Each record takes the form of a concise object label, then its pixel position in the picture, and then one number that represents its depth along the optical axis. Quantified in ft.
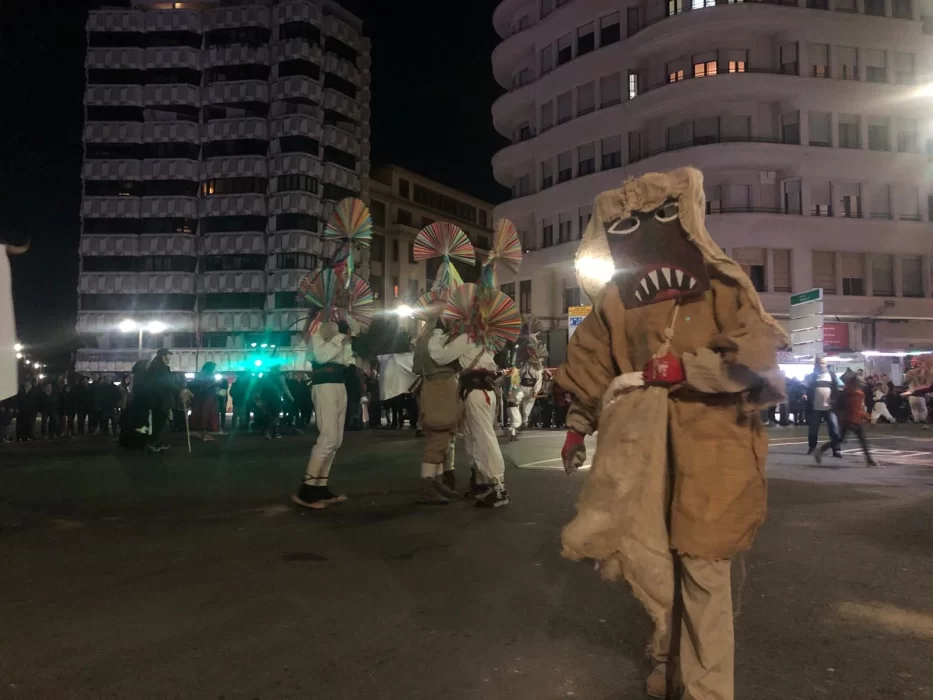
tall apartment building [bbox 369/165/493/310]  236.22
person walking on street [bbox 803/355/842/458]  43.68
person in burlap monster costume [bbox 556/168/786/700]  10.18
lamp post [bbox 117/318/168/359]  198.08
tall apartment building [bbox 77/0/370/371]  205.98
